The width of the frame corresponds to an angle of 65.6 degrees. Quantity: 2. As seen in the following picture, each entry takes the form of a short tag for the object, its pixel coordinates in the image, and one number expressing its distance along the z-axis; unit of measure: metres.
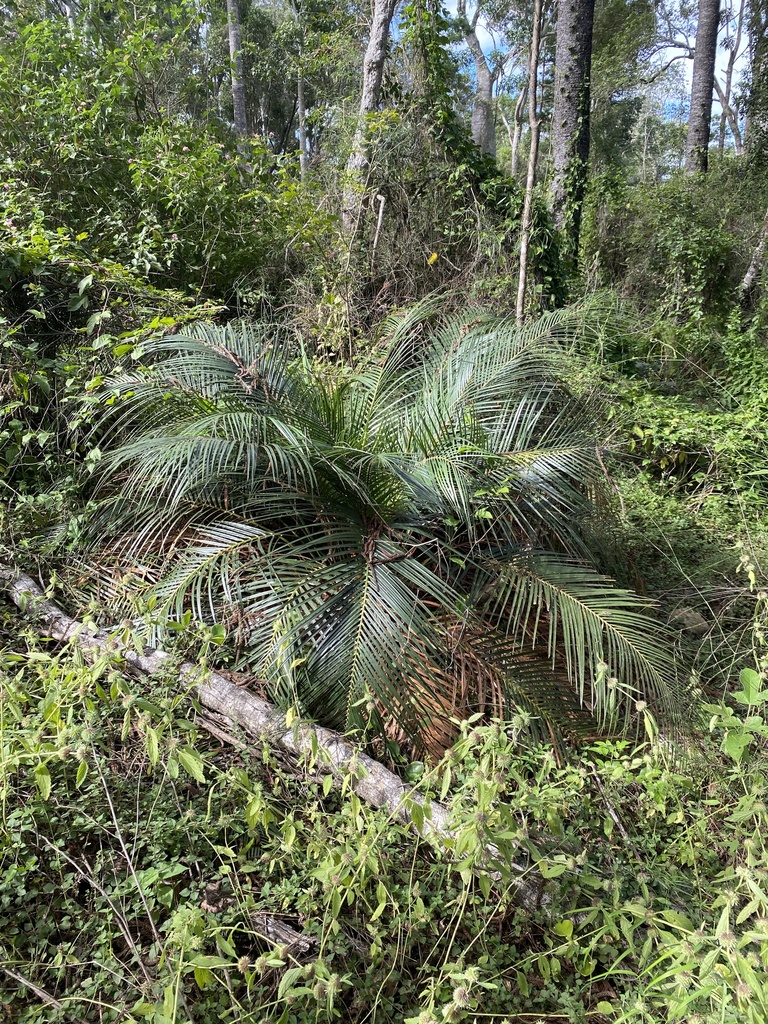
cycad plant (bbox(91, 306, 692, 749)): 1.89
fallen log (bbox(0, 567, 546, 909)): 1.45
